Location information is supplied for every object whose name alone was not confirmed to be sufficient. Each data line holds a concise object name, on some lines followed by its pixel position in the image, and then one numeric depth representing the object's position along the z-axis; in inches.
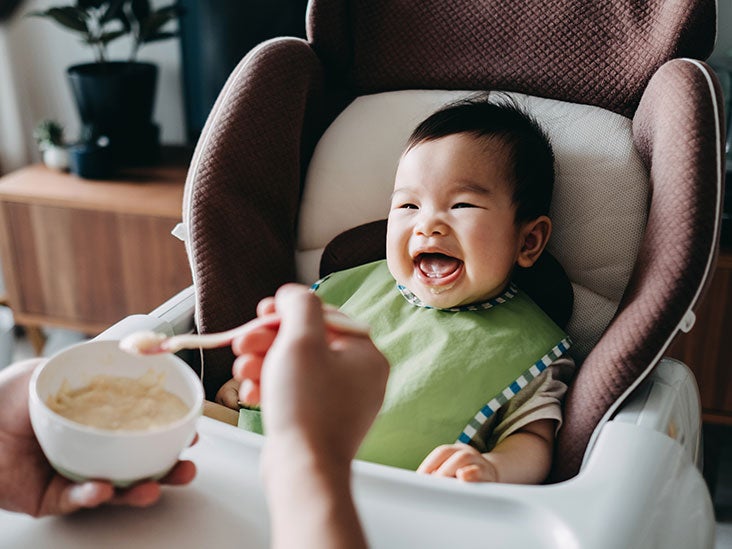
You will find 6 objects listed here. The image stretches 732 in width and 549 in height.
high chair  29.2
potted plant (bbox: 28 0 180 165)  77.7
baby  36.9
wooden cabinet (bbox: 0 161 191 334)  74.5
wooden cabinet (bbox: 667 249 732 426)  62.2
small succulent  82.0
